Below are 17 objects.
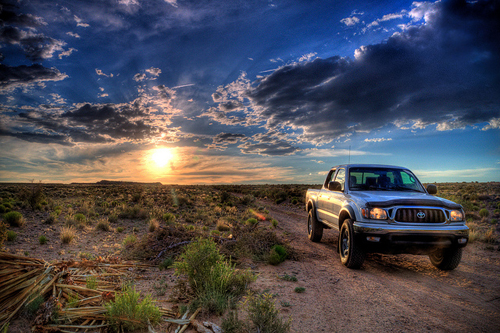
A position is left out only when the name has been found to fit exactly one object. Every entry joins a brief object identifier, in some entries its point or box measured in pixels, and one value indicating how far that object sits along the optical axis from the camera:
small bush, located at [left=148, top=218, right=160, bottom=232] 12.14
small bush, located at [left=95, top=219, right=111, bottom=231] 11.92
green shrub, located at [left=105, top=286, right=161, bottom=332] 3.30
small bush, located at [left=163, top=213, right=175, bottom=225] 14.69
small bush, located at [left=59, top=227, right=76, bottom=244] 9.47
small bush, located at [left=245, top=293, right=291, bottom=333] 3.23
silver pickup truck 5.34
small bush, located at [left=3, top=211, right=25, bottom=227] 11.02
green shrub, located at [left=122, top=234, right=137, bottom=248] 8.69
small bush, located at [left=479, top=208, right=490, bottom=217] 15.14
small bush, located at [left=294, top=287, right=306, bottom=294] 4.85
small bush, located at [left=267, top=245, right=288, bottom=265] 6.66
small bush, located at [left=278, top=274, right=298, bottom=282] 5.46
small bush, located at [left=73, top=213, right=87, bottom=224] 12.61
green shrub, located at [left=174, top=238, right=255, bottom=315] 4.37
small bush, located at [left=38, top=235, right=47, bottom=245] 9.27
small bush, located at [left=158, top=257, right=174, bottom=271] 6.61
